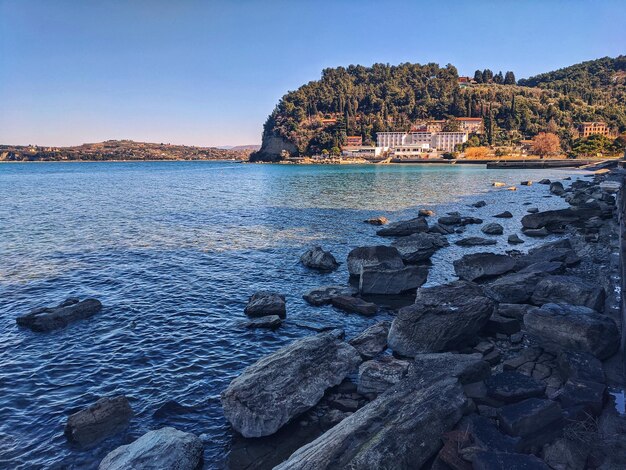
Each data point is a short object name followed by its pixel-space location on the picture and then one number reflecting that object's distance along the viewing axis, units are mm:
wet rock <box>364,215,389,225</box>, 39156
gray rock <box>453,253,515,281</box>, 21250
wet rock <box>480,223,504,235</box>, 34156
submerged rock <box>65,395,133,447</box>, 10078
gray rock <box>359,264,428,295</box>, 19844
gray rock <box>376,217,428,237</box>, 33500
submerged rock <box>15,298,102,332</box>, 16500
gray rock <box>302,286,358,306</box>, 18922
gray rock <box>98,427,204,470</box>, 8398
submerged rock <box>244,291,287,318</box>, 17562
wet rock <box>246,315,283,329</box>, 16422
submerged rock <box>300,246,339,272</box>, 24578
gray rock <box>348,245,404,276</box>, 22047
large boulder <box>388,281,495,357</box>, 13016
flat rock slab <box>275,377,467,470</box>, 7383
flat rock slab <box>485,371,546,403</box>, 9359
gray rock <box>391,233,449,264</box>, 24797
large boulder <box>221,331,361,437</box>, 9867
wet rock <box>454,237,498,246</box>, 30375
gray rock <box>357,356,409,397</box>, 11141
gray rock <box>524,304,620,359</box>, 11367
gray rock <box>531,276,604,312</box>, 14609
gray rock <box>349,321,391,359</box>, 13540
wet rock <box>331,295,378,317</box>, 17547
